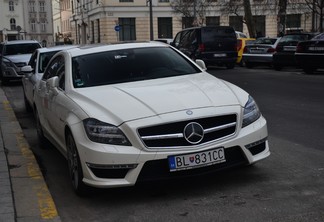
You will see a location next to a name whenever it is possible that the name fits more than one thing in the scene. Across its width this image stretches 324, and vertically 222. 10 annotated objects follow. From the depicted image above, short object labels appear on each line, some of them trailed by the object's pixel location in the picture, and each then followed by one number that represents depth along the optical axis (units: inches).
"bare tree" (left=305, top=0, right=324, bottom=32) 1072.8
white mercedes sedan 179.3
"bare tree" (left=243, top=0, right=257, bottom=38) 1562.1
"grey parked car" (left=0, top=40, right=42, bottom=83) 697.0
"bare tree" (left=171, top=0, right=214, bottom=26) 2028.8
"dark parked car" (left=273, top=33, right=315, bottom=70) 731.4
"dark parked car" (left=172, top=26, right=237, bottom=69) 844.6
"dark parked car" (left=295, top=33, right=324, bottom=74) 633.0
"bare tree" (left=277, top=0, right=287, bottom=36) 1274.6
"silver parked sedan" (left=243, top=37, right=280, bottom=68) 802.2
